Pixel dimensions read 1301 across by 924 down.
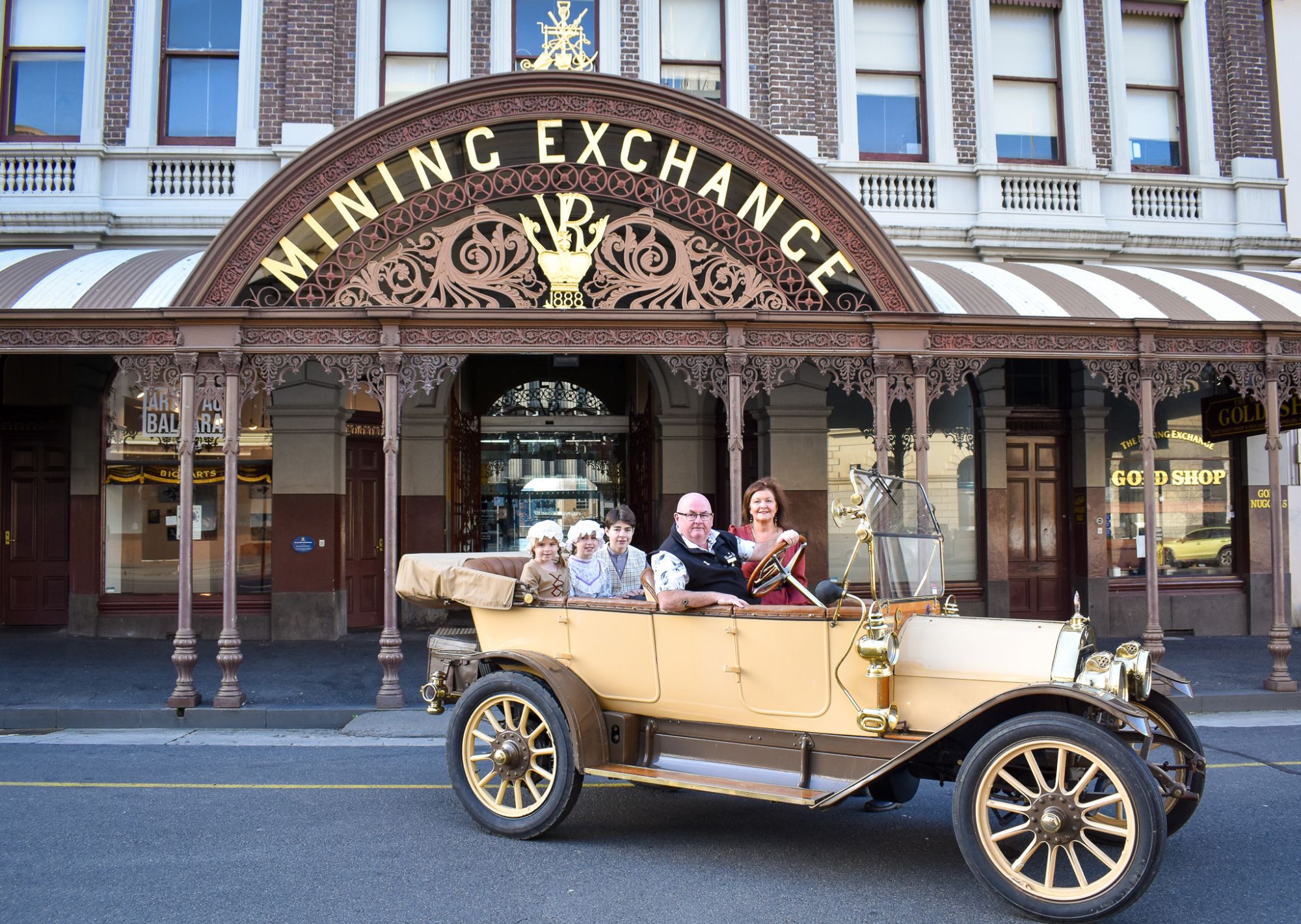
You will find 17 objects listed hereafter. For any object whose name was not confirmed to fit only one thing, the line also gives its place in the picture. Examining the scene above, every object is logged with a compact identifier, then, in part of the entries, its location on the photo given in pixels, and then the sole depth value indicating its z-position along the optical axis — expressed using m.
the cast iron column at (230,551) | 8.80
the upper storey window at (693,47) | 13.66
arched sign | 9.01
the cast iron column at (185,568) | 8.72
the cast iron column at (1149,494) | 9.48
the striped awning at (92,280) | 9.01
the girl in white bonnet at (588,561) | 6.28
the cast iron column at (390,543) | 8.83
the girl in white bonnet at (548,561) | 5.70
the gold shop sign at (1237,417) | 11.87
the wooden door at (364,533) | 13.54
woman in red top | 5.70
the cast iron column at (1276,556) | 9.45
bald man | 5.02
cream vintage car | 4.00
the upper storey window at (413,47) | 13.48
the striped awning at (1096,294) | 9.73
